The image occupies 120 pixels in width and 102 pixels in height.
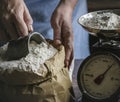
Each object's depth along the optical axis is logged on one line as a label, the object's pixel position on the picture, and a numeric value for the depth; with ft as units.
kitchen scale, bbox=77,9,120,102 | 3.39
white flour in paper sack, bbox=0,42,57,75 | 3.29
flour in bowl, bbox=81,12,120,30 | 3.71
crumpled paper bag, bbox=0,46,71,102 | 3.31
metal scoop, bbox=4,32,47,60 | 3.48
